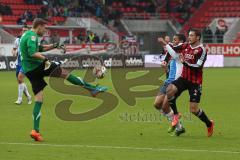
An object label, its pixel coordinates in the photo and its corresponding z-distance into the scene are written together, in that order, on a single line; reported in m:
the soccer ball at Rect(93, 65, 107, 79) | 20.44
